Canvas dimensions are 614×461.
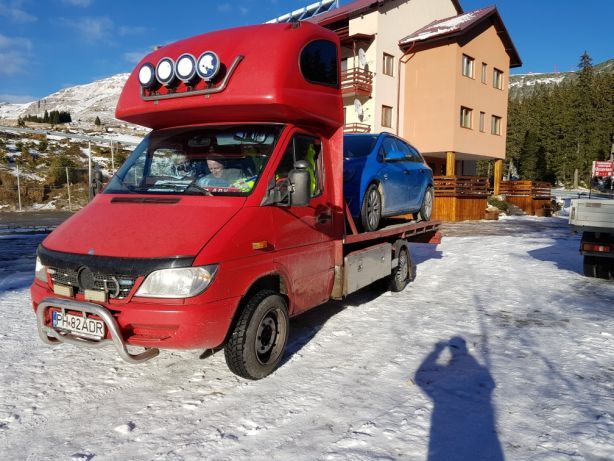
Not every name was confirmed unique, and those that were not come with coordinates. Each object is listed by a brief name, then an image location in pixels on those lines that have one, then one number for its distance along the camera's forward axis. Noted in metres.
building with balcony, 24.94
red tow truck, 3.24
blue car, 6.21
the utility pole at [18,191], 21.55
